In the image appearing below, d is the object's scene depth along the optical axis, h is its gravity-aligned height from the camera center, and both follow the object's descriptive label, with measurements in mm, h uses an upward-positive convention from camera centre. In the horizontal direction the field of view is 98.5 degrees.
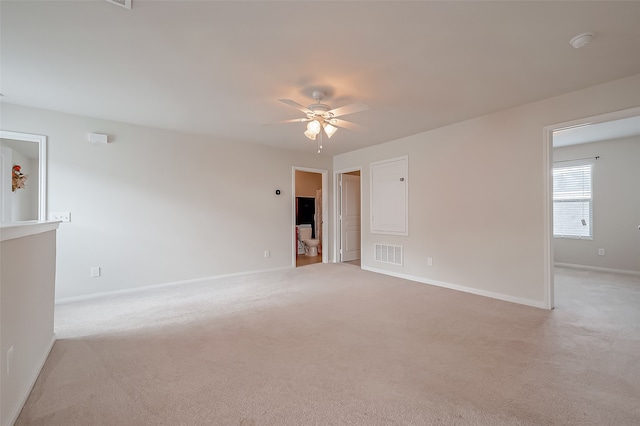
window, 5422 +235
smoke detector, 2033 +1304
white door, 6379 -101
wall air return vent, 4953 -748
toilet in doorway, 6973 -717
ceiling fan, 2753 +1080
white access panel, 4836 +315
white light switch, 3473 -27
